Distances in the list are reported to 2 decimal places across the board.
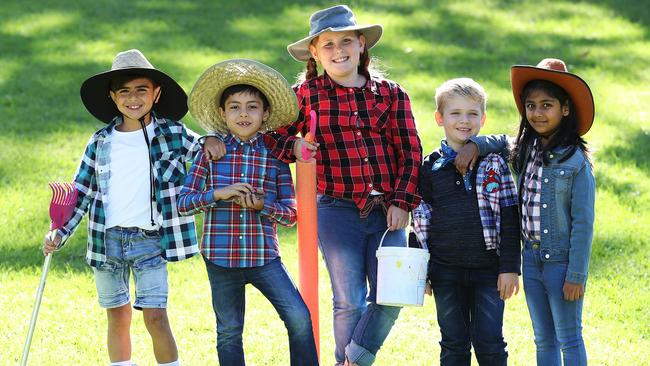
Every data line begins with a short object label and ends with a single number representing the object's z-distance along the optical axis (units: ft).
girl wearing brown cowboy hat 31.24
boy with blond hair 32.32
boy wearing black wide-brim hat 33.60
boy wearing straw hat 31.68
